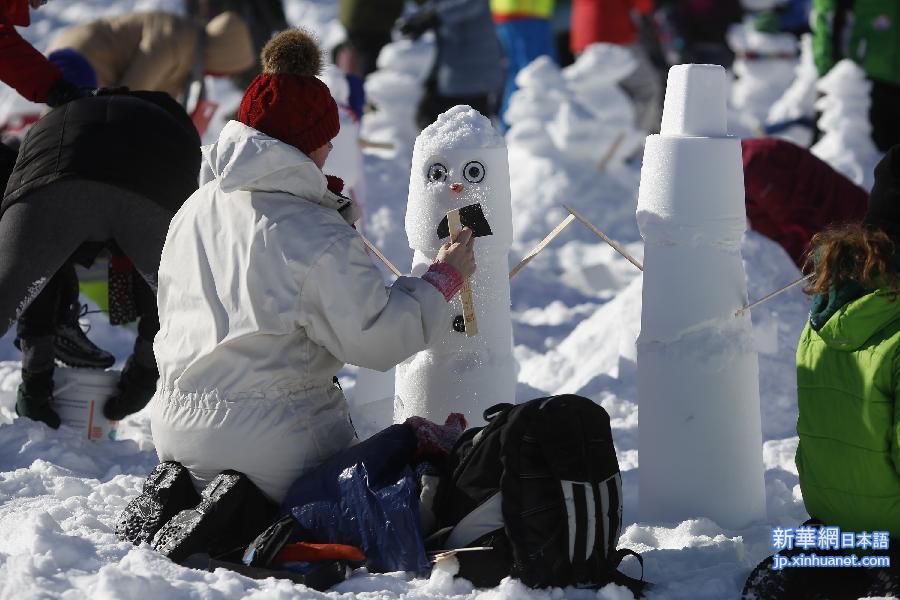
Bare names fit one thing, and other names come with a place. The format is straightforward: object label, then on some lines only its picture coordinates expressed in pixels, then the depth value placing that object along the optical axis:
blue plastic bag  6.44
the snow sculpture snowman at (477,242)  8.17
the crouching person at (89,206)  8.84
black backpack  6.25
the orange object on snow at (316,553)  6.46
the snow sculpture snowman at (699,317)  7.40
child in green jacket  6.12
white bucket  9.57
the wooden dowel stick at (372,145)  19.19
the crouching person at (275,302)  6.57
